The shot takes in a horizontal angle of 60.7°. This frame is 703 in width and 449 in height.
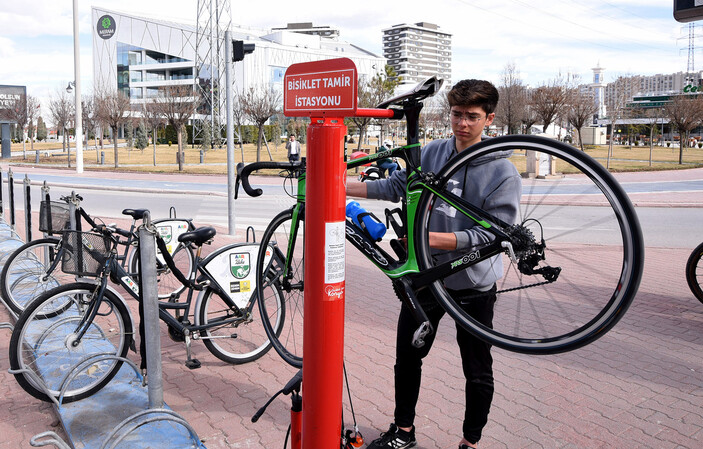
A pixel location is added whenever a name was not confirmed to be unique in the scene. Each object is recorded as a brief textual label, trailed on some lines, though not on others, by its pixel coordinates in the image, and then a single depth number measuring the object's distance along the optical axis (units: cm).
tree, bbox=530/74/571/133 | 3488
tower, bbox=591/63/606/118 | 7359
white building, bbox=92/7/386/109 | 7475
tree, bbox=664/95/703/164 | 3378
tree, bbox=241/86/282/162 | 3622
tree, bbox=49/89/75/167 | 4175
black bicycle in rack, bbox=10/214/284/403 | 417
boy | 268
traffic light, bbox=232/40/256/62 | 1048
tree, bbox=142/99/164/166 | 3842
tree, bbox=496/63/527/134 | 3841
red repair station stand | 191
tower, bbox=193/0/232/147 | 5641
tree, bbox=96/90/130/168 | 3491
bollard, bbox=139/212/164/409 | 338
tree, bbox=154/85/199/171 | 3606
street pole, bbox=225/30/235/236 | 1023
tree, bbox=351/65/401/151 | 3488
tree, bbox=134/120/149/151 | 5066
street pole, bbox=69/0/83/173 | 2780
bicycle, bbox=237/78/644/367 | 195
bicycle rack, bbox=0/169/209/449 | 321
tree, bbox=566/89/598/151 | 3675
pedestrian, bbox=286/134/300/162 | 2860
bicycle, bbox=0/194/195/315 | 576
